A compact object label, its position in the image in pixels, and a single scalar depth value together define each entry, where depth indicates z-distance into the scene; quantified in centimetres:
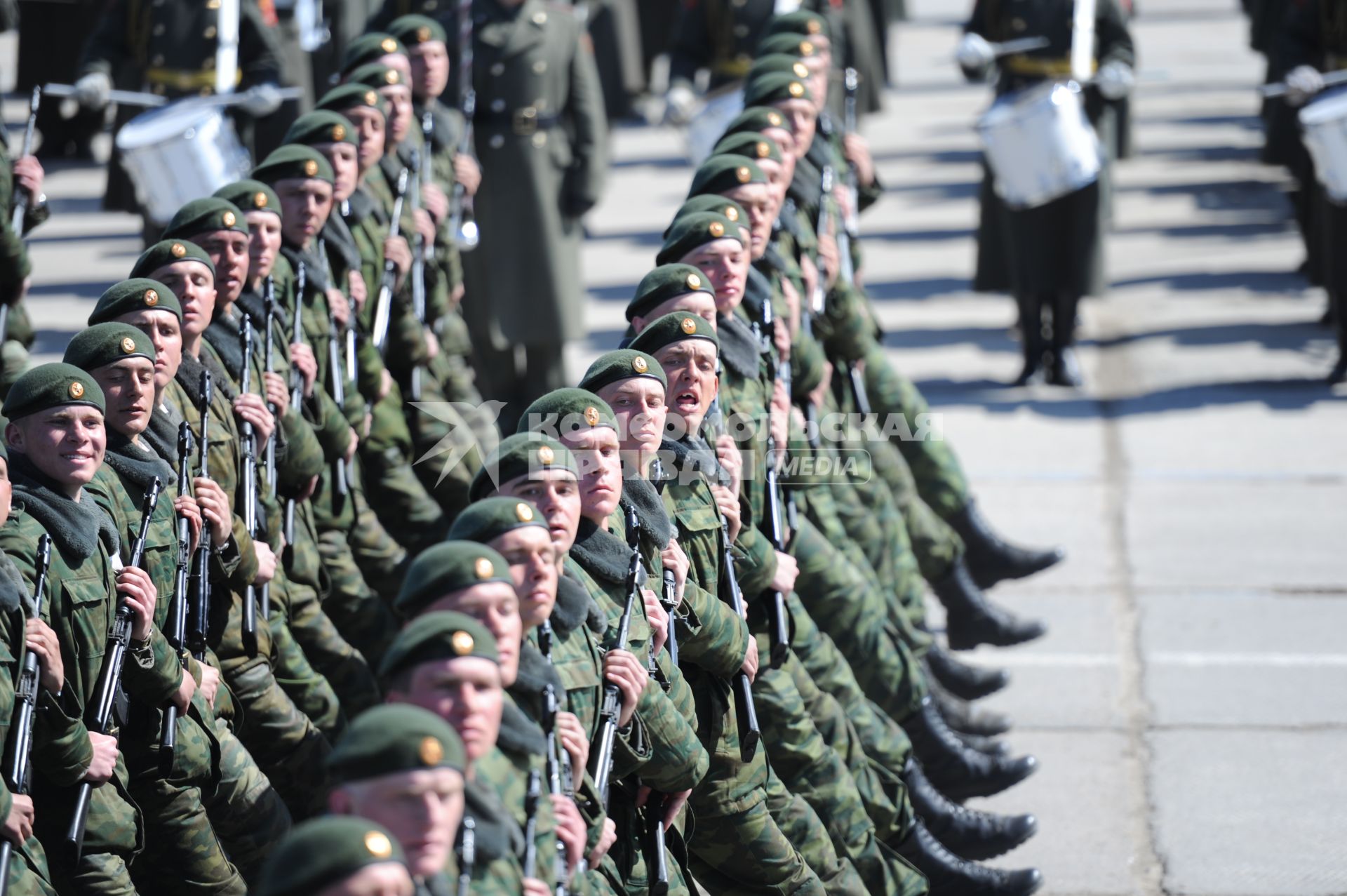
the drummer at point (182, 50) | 1964
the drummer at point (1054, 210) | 2017
